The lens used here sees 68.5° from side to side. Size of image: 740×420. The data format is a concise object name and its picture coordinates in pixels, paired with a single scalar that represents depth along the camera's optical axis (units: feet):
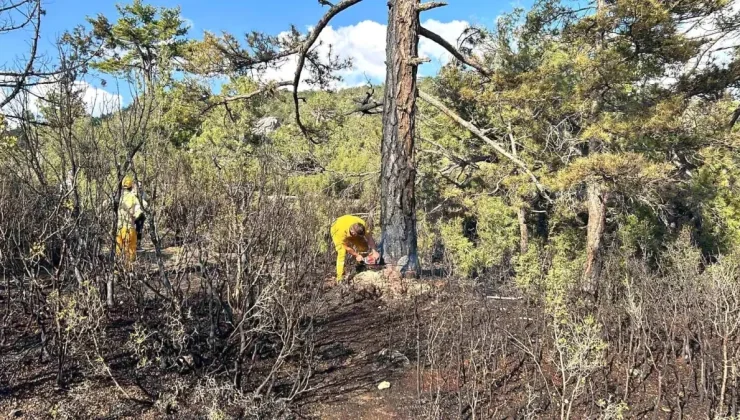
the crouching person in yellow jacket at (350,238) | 19.90
